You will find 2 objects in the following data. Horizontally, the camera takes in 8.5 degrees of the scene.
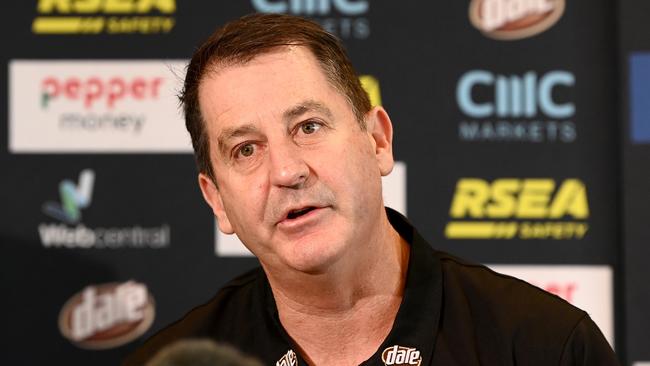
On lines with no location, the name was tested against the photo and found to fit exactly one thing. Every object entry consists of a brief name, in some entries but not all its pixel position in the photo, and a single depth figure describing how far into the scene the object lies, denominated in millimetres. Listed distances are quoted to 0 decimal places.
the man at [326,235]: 3769
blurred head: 3076
